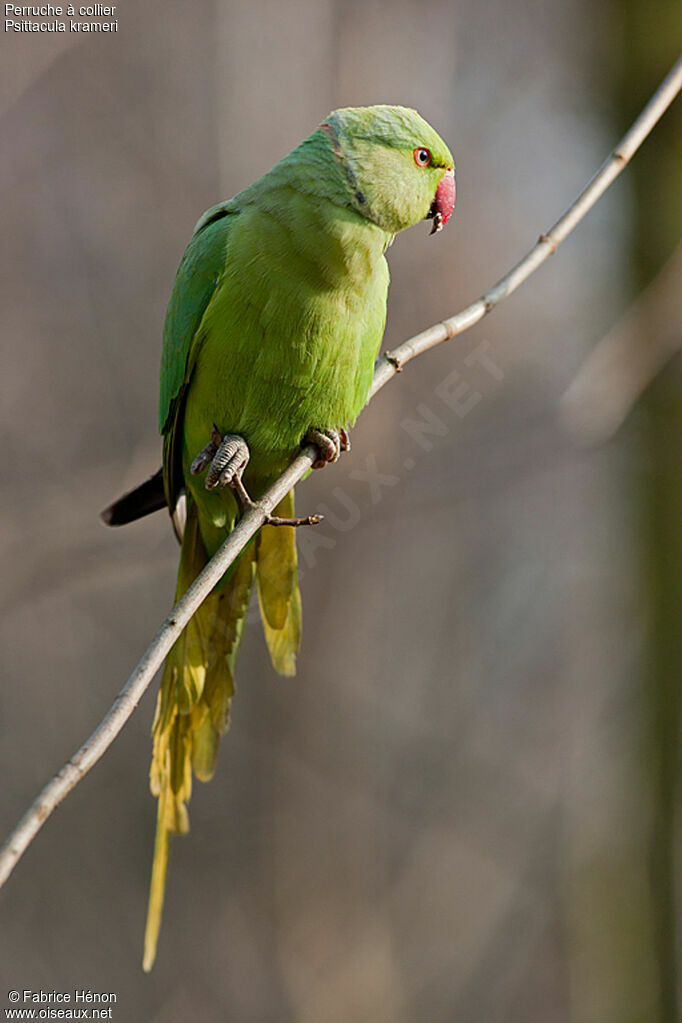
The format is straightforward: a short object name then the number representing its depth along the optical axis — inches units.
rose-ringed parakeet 222.4
